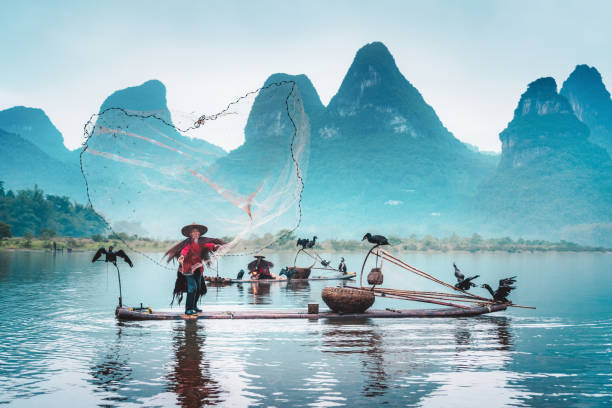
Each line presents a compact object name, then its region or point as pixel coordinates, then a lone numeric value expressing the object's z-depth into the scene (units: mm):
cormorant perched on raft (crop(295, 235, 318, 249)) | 27481
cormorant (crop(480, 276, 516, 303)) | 15148
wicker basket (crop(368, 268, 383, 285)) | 14585
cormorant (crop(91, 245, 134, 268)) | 13188
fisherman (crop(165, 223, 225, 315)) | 13297
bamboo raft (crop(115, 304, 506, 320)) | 13656
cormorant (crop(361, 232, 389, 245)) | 14377
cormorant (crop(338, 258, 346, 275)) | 32766
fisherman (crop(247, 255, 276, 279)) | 27469
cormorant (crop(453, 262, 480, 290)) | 15516
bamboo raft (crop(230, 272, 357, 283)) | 26594
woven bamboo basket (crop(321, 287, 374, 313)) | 14289
